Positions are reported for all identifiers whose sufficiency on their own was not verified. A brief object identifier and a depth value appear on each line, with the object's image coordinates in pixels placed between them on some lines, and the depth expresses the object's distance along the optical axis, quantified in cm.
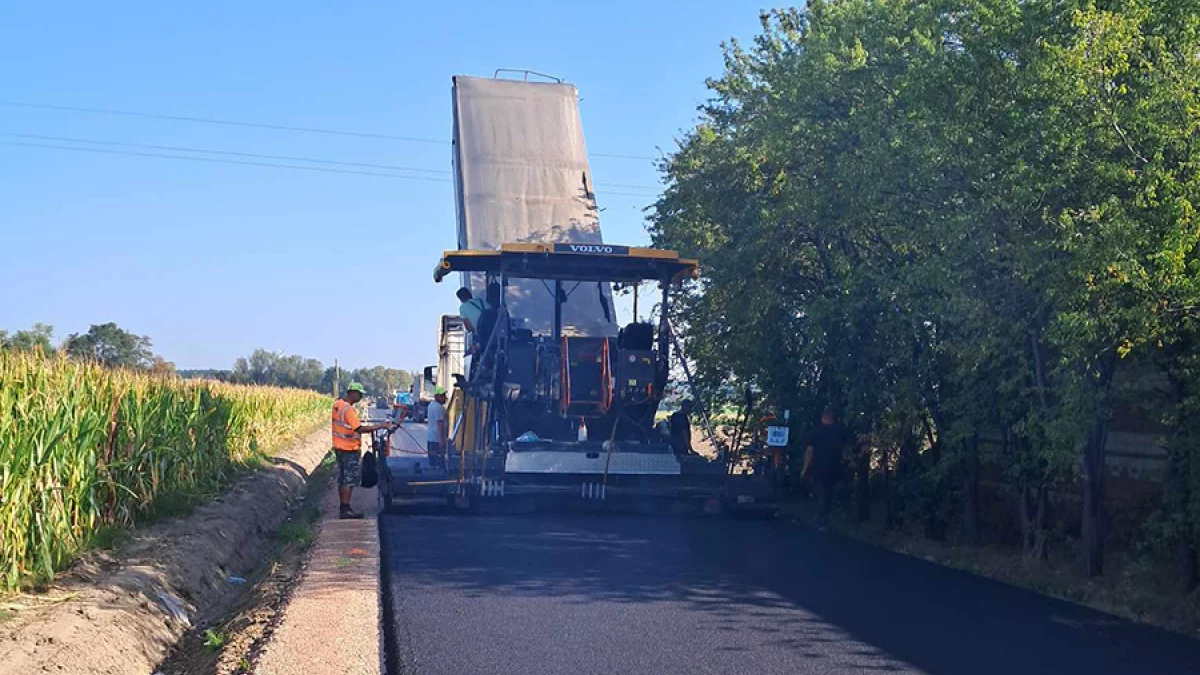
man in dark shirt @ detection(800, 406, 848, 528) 1639
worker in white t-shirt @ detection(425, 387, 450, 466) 1700
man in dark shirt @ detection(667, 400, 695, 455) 1605
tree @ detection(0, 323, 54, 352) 2603
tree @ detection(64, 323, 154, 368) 3603
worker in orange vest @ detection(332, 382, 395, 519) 1466
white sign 1528
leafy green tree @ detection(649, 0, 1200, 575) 960
